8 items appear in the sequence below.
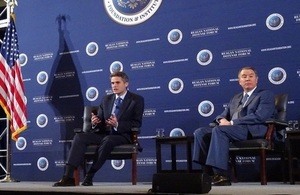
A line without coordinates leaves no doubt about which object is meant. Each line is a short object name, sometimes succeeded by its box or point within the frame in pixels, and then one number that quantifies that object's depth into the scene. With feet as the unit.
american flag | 20.68
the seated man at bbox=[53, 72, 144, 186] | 15.89
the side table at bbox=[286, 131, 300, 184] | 15.03
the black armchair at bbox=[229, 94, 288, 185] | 14.60
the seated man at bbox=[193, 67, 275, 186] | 14.35
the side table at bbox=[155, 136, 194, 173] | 17.10
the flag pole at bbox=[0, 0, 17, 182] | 20.88
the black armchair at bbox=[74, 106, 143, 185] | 16.17
